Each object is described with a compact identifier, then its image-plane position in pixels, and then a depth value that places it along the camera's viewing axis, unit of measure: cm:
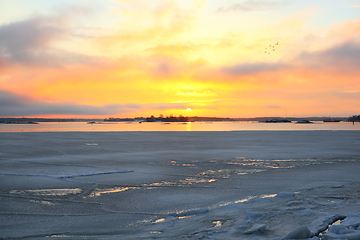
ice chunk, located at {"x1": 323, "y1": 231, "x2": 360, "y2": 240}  351
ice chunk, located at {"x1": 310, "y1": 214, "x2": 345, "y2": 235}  391
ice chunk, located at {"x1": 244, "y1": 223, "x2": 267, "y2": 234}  389
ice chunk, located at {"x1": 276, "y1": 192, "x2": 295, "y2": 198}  587
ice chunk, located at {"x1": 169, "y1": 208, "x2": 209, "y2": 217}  488
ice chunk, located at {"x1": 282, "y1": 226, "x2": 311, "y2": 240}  358
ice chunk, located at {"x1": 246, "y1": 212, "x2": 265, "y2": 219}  452
